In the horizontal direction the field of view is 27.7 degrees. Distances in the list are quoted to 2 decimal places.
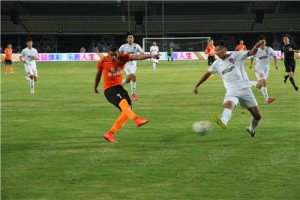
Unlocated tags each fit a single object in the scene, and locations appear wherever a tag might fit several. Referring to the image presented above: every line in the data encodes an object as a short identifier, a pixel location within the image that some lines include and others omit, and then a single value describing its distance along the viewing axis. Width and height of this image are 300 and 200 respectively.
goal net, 65.06
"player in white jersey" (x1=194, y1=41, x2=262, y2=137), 12.66
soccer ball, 12.20
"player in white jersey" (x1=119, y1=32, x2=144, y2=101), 22.02
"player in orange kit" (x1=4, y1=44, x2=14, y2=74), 43.62
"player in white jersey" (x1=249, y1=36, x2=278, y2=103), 21.48
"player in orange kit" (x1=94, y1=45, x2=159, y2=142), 13.30
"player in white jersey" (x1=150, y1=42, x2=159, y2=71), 49.62
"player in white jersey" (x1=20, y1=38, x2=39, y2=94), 25.83
